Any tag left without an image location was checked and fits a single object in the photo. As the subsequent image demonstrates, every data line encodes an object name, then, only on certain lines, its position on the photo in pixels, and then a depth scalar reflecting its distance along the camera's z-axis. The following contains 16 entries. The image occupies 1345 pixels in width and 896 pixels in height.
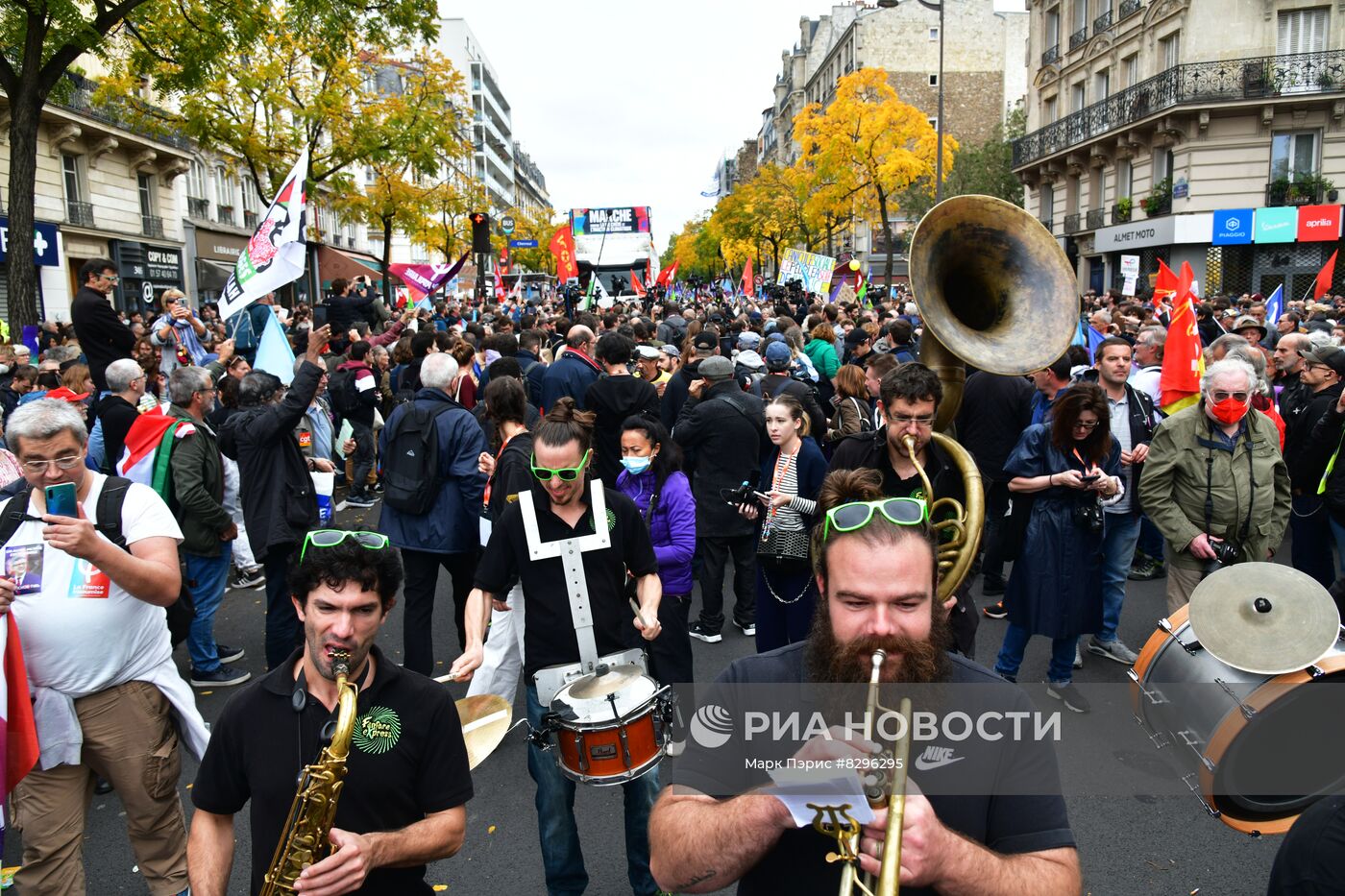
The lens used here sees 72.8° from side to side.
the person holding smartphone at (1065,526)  4.94
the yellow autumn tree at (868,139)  31.25
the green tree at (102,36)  10.52
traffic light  18.03
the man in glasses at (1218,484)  4.78
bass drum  3.22
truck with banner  40.56
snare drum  3.05
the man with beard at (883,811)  1.54
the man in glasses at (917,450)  3.71
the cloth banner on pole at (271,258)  6.76
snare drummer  3.42
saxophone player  2.26
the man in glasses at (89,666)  3.00
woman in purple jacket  4.51
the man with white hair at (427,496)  5.20
